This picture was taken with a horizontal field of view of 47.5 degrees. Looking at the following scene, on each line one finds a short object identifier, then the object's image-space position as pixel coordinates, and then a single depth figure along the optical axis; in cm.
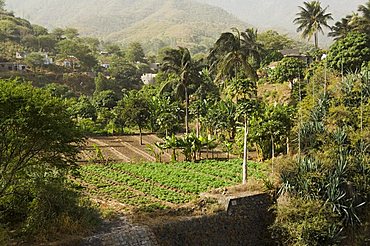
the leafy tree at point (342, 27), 4322
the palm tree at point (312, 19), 4531
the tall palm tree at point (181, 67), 3069
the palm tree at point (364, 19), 4059
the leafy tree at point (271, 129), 2270
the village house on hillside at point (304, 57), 4657
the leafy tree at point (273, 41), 6241
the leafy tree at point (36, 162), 1167
